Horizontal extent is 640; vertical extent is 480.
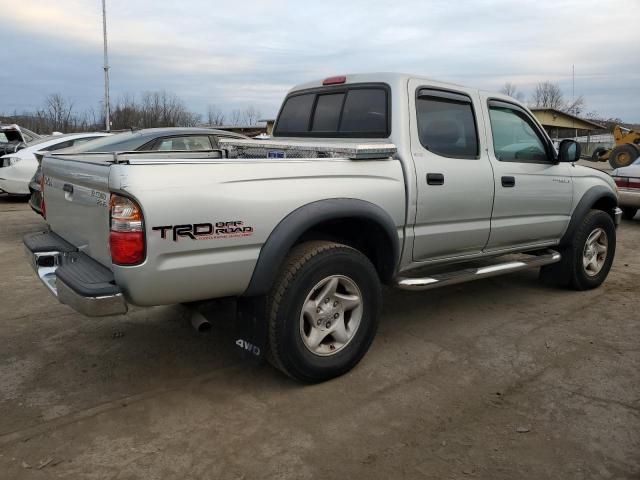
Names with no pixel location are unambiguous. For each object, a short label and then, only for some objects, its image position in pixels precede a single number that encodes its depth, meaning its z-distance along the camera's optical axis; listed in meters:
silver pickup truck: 2.90
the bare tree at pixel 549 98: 74.00
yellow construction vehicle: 19.70
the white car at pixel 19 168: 10.88
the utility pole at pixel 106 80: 28.84
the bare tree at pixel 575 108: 70.31
